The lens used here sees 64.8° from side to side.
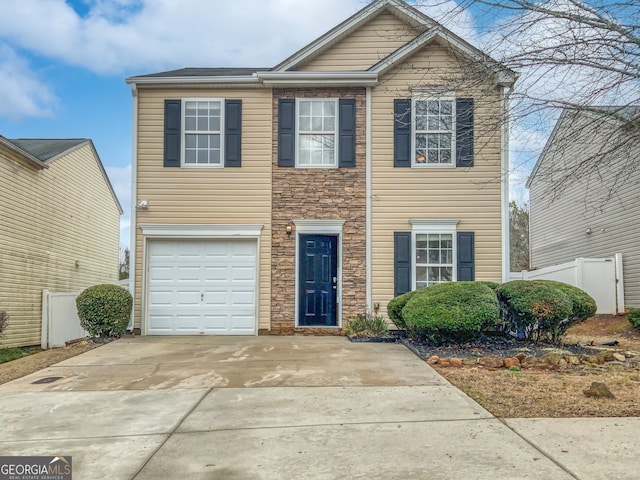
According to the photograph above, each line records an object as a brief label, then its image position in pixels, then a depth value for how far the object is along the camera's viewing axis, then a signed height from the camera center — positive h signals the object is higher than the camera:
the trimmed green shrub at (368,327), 9.84 -1.13
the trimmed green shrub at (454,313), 7.95 -0.67
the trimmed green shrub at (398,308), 9.45 -0.73
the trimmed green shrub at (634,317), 11.53 -1.04
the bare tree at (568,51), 5.51 +2.44
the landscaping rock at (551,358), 6.81 -1.19
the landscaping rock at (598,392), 5.15 -1.23
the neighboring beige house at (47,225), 10.89 +1.12
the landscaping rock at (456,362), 6.97 -1.27
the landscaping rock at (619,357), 7.25 -1.24
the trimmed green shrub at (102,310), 9.74 -0.82
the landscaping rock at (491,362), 6.81 -1.24
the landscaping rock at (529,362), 6.79 -1.23
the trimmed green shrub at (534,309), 8.22 -0.63
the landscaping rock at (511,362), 6.82 -1.24
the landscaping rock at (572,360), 6.90 -1.22
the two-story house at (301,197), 10.84 +1.58
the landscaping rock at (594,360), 6.98 -1.23
